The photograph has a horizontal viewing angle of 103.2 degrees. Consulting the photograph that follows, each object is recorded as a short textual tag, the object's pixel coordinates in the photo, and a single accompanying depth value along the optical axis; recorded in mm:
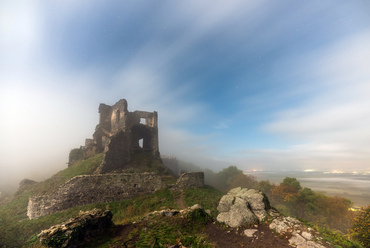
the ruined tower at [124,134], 24741
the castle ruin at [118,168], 16078
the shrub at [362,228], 17175
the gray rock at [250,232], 7973
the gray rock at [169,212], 10928
